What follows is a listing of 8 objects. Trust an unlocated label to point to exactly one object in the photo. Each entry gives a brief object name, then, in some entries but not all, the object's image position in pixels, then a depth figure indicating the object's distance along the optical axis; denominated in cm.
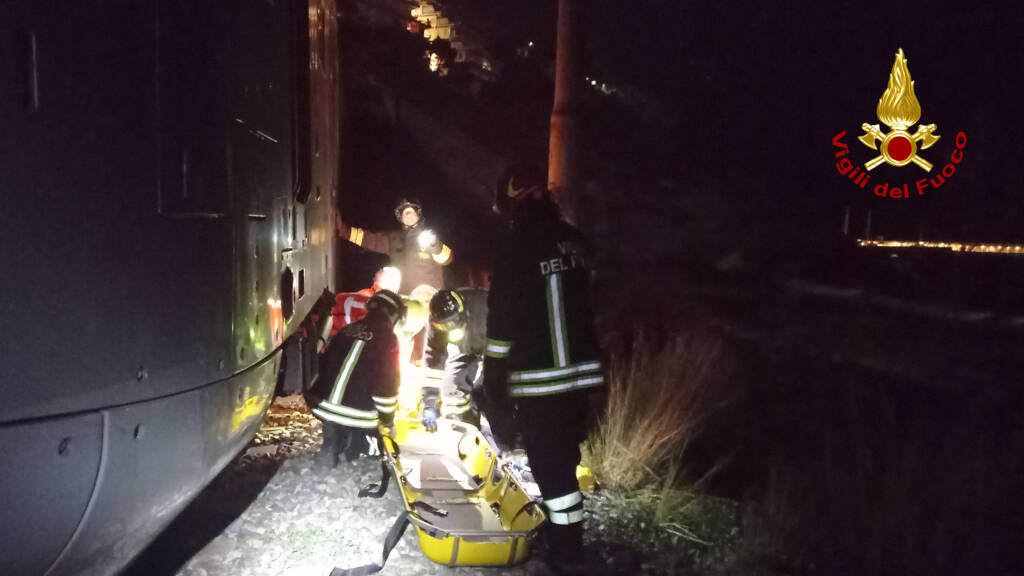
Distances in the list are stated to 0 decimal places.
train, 170
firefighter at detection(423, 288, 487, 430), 480
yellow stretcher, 332
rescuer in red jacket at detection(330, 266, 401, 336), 507
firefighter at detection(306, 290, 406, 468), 436
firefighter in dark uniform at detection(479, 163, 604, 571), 348
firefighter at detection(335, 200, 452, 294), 791
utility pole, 557
